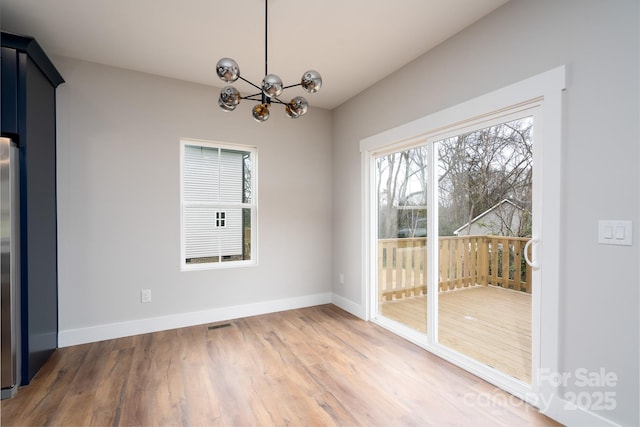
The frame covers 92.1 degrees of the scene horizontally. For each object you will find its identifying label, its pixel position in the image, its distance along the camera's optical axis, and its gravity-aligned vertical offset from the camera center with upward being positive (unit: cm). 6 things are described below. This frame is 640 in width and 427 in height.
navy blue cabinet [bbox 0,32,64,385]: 218 +25
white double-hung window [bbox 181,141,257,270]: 353 +9
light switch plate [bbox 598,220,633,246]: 159 -10
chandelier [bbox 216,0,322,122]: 180 +76
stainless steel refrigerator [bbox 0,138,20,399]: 209 -43
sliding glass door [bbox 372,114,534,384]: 219 -24
